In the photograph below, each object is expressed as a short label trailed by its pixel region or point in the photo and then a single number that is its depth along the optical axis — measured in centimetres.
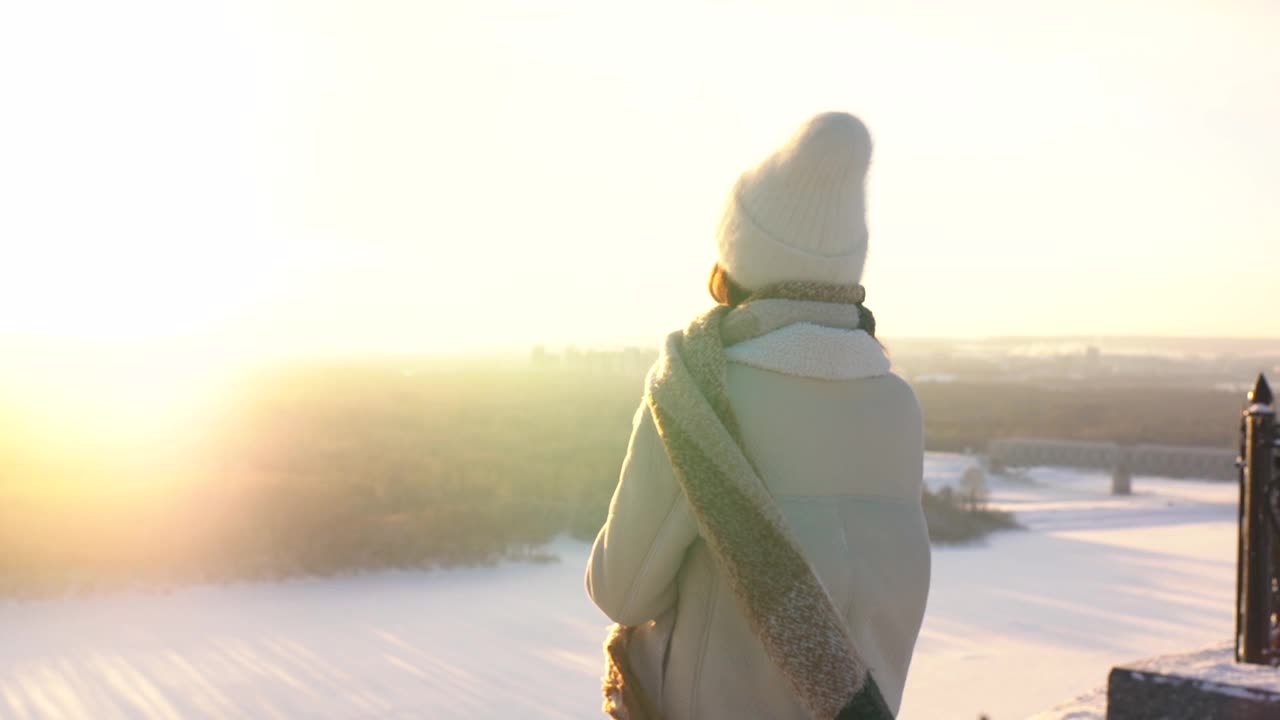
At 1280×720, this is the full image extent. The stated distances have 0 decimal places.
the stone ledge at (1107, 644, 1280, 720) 448
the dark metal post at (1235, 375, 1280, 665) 498
